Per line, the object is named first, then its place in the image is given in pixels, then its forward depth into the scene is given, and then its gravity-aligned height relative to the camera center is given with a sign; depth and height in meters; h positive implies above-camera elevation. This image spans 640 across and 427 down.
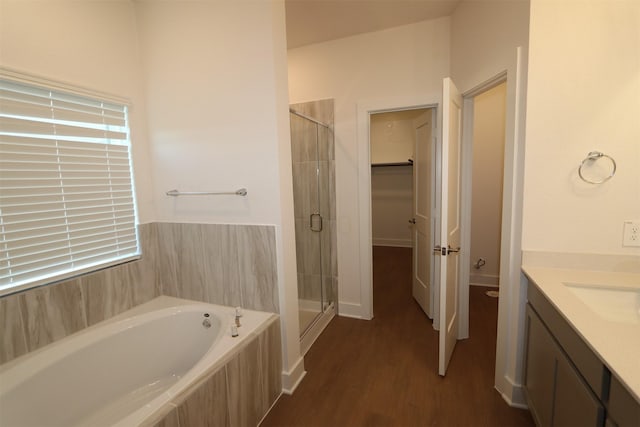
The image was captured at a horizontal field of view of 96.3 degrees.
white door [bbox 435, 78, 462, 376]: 1.84 -0.24
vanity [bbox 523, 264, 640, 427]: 0.86 -0.62
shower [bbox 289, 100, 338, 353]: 2.83 -0.24
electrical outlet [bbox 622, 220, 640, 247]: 1.54 -0.29
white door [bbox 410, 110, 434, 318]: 2.68 -0.28
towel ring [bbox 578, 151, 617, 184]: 1.53 +0.11
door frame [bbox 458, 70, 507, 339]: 2.26 -0.11
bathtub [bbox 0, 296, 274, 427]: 1.40 -0.98
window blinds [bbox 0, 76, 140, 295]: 1.52 +0.07
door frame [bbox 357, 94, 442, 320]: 2.55 +0.15
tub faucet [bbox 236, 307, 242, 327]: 1.80 -0.78
